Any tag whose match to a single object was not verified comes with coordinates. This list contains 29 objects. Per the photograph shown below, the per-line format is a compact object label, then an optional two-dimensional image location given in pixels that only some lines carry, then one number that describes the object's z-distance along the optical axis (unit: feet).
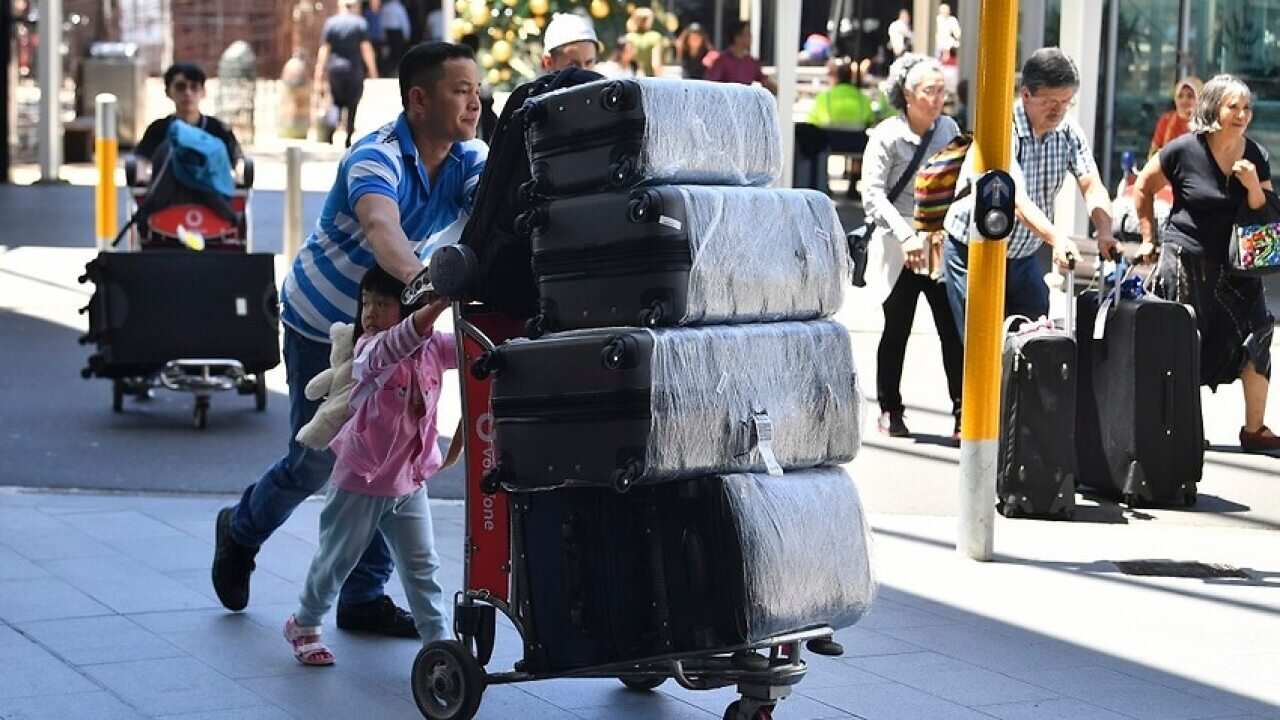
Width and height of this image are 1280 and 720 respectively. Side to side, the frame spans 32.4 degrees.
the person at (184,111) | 36.99
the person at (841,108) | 69.51
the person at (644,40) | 66.49
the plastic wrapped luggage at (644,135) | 15.71
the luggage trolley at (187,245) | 34.53
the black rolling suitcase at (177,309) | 33.94
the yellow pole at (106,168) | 39.55
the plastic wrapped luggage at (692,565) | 15.84
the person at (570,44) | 29.76
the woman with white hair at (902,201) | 34.42
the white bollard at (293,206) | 47.57
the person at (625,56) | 65.57
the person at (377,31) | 91.15
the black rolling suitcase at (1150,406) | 29.40
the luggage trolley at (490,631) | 16.60
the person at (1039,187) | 29.17
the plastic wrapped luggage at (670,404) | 15.60
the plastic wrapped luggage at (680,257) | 15.64
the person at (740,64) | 67.56
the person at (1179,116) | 54.65
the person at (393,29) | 91.66
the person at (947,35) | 72.33
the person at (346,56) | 86.28
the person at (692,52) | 68.95
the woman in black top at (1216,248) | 34.30
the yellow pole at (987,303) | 24.23
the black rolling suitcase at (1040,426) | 28.50
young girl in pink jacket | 19.11
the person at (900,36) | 71.20
